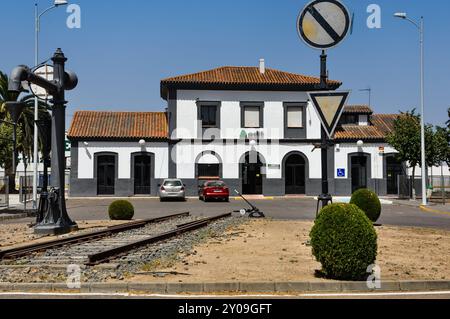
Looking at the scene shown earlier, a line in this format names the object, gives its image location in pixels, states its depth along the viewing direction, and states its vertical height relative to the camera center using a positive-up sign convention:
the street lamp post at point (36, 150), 26.91 +1.46
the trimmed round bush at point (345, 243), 7.42 -0.99
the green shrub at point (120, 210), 19.78 -1.30
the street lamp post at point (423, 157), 29.30 +1.00
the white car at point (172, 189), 34.00 -0.90
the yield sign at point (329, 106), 8.99 +1.20
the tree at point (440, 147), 34.78 +1.85
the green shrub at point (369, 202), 16.81 -0.89
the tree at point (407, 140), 34.56 +2.32
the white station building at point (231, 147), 39.25 +2.18
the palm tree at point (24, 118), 41.75 +4.73
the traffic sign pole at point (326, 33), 8.98 +2.50
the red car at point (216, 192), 33.41 -1.06
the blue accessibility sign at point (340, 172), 40.38 +0.22
